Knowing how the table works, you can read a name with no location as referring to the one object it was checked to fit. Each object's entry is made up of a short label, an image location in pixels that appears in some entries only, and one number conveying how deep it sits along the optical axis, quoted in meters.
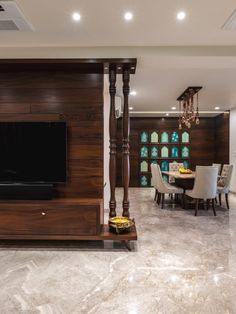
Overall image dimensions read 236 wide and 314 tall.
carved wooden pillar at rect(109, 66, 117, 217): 3.54
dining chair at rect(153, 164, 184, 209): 5.55
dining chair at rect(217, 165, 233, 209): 5.57
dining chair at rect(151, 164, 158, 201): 6.15
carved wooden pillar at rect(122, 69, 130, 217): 3.54
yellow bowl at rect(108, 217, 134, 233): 3.24
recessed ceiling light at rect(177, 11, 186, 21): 2.60
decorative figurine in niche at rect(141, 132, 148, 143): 9.24
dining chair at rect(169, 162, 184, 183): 7.65
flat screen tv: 3.53
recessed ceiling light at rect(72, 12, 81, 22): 2.65
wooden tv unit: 3.22
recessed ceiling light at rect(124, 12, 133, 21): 2.62
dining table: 5.47
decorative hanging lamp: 5.45
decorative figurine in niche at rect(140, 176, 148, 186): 9.24
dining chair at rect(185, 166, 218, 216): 4.83
